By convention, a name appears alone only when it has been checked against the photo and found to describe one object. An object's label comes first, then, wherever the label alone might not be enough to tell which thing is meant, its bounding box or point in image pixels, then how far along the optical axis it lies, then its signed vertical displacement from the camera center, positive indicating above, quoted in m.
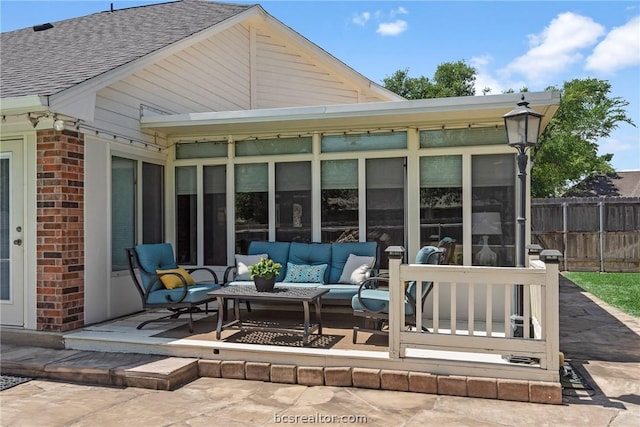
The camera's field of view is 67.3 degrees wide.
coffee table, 4.46 -0.77
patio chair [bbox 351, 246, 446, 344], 4.39 -0.80
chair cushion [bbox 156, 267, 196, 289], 5.25 -0.70
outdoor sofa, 5.52 -0.58
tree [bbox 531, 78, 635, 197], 20.39 +3.62
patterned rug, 4.41 -1.19
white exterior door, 4.99 -0.17
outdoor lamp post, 4.10 +0.64
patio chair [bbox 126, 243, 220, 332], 5.07 -0.76
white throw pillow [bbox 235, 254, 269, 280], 5.93 -0.60
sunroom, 5.53 +0.49
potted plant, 4.79 -0.60
